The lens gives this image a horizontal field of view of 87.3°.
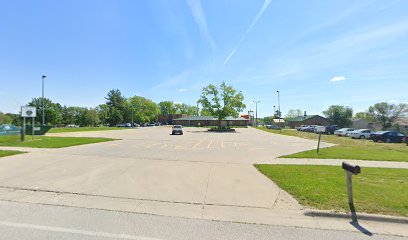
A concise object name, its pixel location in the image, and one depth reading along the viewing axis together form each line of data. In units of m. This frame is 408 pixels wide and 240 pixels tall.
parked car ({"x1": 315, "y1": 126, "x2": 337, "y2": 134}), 40.06
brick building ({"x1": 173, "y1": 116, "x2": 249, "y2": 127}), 83.53
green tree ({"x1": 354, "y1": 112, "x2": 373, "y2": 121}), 58.40
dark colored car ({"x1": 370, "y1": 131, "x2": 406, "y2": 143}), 24.72
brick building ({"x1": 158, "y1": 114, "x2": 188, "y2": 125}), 112.31
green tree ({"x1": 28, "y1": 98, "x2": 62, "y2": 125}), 67.69
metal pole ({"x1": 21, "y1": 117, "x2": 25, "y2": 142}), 17.28
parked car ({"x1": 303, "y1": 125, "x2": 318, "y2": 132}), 48.97
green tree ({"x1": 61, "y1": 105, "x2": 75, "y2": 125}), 82.83
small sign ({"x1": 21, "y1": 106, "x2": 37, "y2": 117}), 20.32
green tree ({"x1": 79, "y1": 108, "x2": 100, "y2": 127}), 79.31
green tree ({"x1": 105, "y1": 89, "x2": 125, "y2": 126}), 85.31
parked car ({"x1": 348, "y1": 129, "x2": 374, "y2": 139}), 30.13
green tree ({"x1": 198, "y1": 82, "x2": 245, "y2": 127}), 54.81
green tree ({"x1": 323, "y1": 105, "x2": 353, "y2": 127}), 65.12
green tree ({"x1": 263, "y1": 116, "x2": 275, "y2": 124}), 143.88
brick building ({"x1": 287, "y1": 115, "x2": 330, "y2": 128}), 84.14
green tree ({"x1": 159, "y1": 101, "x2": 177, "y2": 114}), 127.19
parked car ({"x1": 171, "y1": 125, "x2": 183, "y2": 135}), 34.00
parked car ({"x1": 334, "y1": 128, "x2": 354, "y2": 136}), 34.08
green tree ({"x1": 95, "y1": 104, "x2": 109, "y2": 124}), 85.41
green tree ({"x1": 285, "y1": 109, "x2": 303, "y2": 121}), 151.80
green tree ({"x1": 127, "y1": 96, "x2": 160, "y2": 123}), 92.38
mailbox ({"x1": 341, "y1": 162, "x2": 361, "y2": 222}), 4.76
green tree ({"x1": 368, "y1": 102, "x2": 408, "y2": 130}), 52.75
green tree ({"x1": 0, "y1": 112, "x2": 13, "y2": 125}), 68.91
